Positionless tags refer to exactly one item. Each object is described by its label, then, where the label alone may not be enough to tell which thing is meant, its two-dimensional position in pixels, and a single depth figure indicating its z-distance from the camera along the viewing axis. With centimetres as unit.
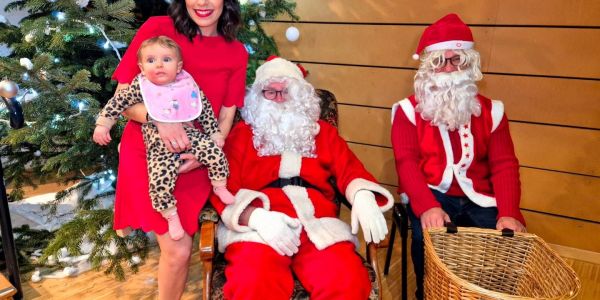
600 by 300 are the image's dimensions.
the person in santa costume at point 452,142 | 206
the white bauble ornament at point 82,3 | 208
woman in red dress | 173
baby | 163
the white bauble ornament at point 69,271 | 254
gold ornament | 152
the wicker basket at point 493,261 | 159
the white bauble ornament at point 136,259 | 266
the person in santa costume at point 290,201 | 162
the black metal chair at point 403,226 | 194
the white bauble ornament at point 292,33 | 282
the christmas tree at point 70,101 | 200
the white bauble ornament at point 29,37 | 204
